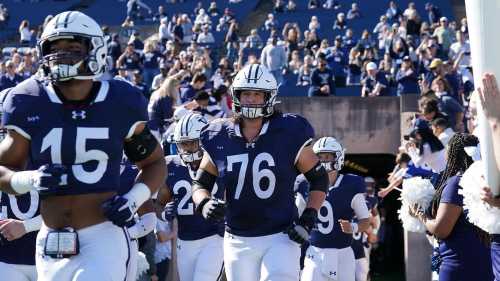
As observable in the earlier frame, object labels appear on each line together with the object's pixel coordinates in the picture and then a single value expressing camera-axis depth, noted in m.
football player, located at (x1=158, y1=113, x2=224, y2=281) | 8.28
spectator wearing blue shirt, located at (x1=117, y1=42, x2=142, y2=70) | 18.73
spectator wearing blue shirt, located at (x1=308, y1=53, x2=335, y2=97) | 16.53
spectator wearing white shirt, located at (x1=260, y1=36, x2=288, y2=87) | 17.94
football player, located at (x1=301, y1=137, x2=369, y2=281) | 9.00
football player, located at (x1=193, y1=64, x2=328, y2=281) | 6.33
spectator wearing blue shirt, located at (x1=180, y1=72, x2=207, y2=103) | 13.74
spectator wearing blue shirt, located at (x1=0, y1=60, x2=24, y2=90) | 15.75
